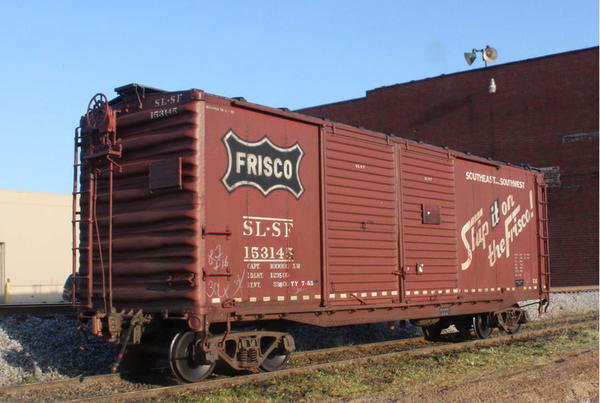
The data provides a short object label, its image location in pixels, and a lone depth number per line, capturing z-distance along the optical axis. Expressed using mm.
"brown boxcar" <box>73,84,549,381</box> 8539
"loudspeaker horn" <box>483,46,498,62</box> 30844
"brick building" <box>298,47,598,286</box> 27922
